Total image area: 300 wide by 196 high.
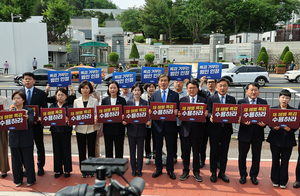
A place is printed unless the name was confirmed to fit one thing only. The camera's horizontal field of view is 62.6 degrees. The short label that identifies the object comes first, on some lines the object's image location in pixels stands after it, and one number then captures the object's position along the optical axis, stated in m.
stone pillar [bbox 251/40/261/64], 34.06
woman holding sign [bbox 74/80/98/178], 5.43
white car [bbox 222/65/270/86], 19.28
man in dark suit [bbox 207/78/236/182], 5.28
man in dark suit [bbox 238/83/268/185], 5.08
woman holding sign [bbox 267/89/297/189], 4.89
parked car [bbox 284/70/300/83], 21.11
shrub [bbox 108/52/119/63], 30.20
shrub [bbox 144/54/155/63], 31.00
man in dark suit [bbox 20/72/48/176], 5.58
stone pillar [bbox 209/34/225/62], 34.88
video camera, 2.02
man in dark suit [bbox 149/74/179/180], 5.41
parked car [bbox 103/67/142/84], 19.35
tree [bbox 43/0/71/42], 43.91
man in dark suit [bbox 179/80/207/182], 5.28
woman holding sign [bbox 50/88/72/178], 5.36
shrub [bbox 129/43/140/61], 33.09
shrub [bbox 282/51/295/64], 30.08
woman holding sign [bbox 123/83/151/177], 5.41
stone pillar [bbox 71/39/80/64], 34.19
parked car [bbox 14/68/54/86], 19.65
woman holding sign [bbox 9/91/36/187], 4.93
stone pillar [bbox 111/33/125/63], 33.81
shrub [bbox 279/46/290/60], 32.44
